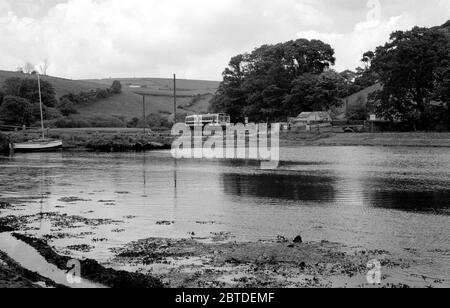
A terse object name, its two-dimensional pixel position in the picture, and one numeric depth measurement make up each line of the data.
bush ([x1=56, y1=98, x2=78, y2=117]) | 144.99
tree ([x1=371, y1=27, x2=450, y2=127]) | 91.06
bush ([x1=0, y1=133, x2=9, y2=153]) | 90.12
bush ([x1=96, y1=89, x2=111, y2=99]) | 174.60
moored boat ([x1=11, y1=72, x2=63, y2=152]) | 89.44
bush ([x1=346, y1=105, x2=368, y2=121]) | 111.75
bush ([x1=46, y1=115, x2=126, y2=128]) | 126.62
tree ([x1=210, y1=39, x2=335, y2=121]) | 124.25
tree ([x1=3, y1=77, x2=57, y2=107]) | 141.88
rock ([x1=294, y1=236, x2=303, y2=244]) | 17.47
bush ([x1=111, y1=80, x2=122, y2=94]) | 183.88
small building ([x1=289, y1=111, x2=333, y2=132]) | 105.05
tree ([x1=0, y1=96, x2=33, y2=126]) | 118.76
